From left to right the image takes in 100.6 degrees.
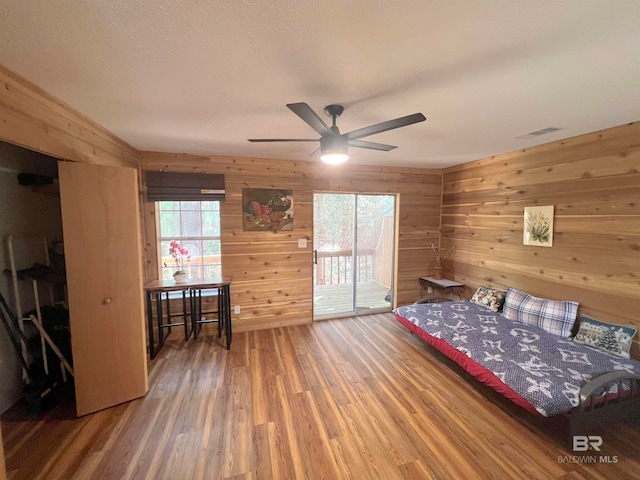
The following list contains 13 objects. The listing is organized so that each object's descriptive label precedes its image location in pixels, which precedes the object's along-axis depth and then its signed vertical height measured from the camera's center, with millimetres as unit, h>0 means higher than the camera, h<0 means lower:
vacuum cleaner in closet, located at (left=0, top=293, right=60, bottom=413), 2162 -1310
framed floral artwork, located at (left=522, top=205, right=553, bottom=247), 3098 -75
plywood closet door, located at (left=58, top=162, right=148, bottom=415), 2117 -492
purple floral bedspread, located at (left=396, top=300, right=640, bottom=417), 2000 -1255
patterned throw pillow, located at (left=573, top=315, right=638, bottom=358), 2410 -1108
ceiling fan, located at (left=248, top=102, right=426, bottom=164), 1693 +626
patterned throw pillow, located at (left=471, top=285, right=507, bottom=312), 3572 -1083
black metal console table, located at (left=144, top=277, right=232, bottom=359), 3145 -1130
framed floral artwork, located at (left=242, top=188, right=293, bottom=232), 3807 +163
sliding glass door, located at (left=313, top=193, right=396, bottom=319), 4340 -565
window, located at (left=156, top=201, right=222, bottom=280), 3674 -192
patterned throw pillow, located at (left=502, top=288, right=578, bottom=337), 2838 -1061
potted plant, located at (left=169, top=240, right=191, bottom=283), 3303 -444
